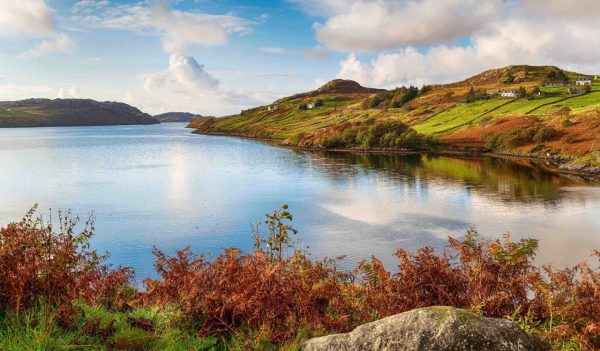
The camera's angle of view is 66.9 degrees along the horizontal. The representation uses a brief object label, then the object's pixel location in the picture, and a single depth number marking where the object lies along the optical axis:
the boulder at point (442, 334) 6.71
